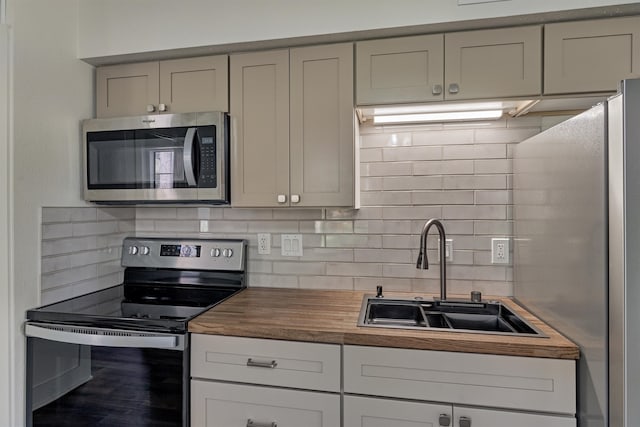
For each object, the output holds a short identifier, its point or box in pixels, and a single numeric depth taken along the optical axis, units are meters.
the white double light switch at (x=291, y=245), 2.07
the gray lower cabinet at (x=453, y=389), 1.24
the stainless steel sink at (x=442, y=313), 1.68
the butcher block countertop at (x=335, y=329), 1.26
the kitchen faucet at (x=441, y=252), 1.66
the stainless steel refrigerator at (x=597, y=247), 0.97
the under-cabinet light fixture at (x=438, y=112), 1.67
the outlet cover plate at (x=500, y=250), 1.86
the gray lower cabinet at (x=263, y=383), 1.39
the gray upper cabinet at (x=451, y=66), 1.53
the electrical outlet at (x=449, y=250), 1.91
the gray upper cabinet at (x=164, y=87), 1.82
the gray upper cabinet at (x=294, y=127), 1.70
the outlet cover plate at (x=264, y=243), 2.11
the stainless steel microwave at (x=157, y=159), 1.77
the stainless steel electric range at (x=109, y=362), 1.47
